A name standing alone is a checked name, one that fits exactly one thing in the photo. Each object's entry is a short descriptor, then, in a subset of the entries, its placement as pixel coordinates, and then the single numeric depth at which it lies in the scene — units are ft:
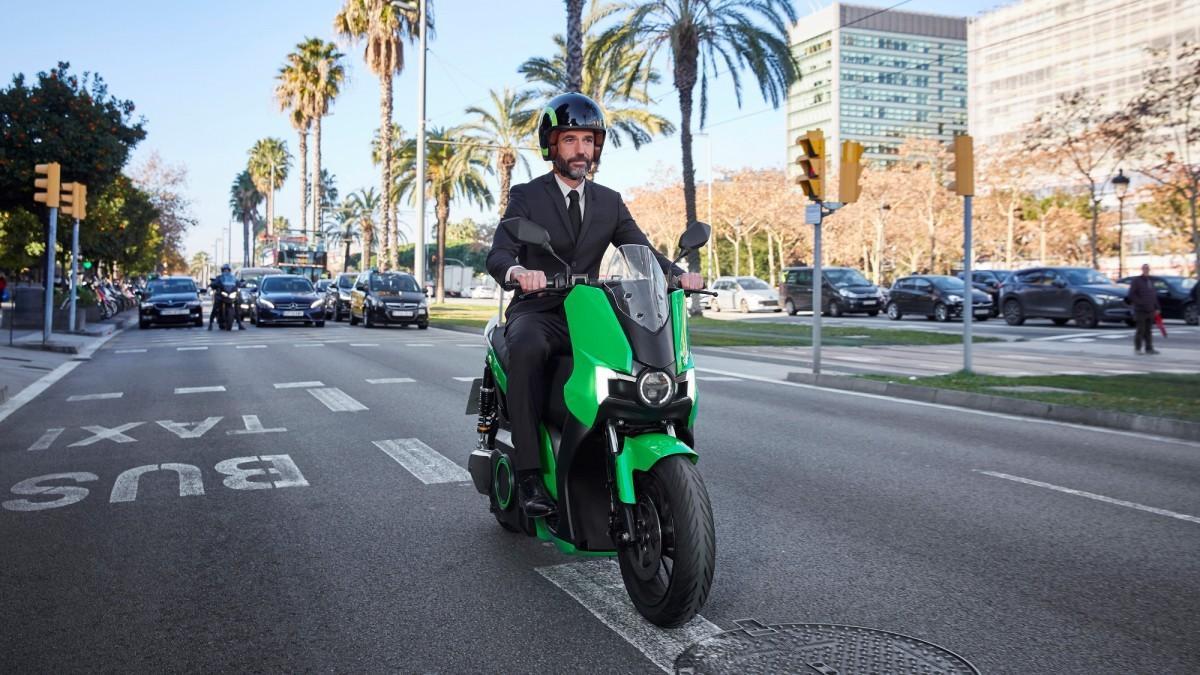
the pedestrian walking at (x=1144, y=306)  58.34
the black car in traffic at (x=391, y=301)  90.89
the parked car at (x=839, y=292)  114.83
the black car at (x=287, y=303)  91.30
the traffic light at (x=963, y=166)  42.98
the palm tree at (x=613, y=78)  95.76
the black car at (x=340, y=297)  111.34
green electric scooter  10.89
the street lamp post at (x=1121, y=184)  114.01
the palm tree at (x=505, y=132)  130.93
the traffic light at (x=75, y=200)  63.71
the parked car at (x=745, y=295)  134.10
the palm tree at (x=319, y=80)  170.30
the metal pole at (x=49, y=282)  62.69
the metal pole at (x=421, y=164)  112.57
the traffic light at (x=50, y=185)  59.57
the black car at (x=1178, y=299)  89.04
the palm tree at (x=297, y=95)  174.29
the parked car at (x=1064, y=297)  84.28
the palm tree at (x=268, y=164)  305.32
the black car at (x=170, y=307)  93.25
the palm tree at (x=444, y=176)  142.92
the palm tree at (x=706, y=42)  89.66
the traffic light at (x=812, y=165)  44.04
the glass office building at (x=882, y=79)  458.09
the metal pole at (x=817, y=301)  43.65
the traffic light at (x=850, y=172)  44.50
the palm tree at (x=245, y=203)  347.15
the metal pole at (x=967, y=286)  42.63
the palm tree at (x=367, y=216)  311.27
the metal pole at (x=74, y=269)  67.64
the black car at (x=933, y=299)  101.96
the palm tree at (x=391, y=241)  125.80
